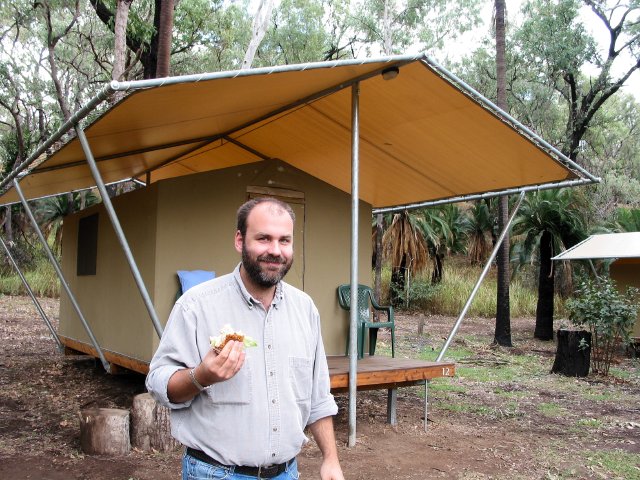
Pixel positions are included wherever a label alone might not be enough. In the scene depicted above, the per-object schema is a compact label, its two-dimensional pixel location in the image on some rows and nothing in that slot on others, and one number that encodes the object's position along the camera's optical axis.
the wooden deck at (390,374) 6.11
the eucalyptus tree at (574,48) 18.95
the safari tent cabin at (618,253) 12.26
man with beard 2.05
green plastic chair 7.86
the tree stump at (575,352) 10.21
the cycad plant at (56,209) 22.56
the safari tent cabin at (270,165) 5.40
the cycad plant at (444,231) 22.16
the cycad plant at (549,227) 15.17
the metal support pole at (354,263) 5.74
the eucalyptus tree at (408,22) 29.72
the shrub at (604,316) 10.31
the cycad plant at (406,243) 18.72
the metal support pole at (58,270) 7.71
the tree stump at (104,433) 5.58
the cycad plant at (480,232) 22.23
